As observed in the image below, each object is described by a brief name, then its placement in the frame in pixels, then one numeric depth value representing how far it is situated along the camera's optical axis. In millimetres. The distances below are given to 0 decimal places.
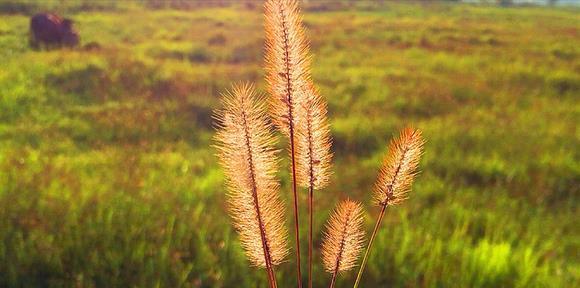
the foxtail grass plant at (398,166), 349
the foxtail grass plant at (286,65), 308
